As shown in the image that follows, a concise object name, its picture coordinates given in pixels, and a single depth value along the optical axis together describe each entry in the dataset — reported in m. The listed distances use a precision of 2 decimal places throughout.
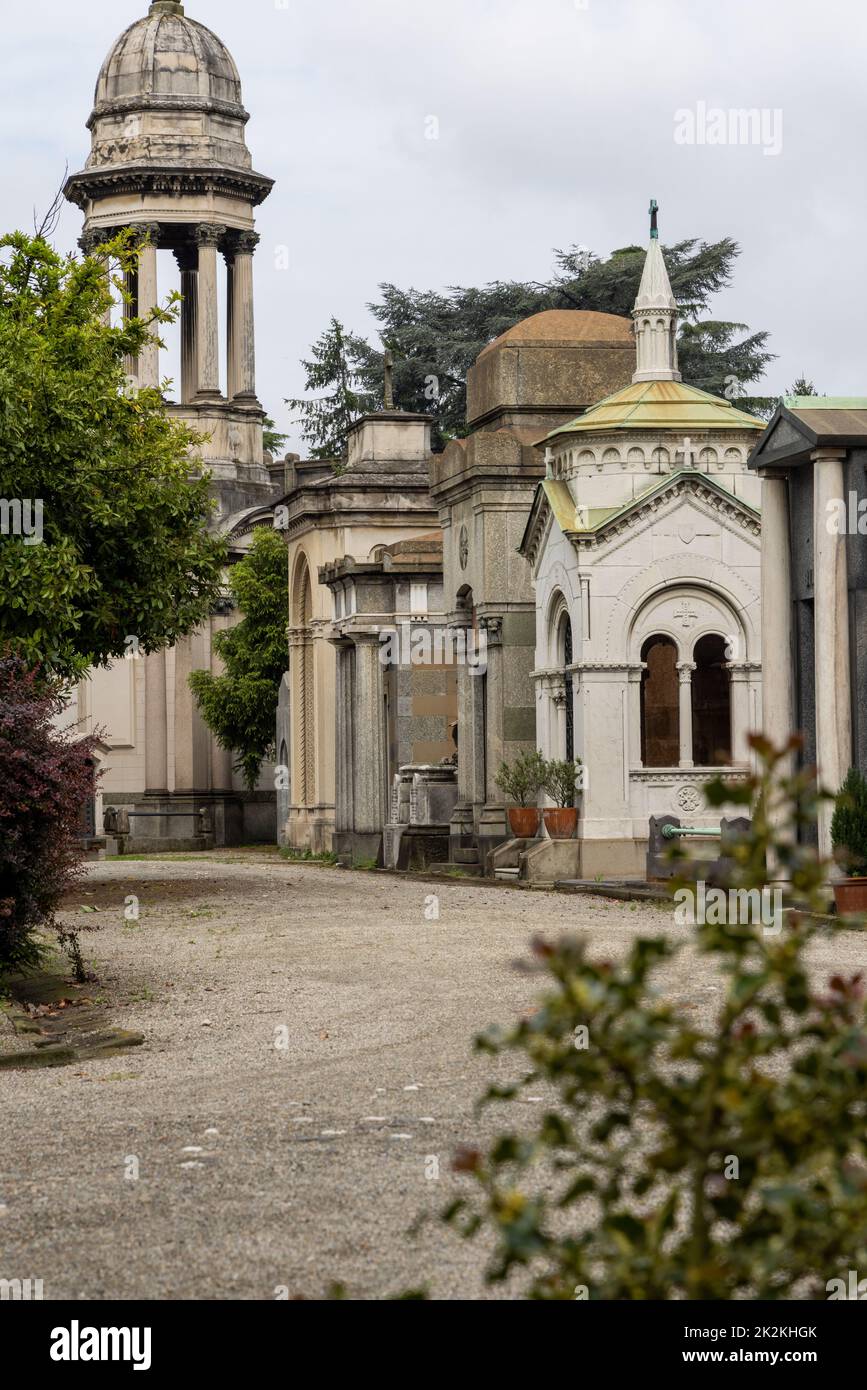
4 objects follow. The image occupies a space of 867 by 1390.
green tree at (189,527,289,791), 51.25
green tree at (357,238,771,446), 51.81
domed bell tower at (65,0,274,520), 59.16
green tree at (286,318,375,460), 61.84
